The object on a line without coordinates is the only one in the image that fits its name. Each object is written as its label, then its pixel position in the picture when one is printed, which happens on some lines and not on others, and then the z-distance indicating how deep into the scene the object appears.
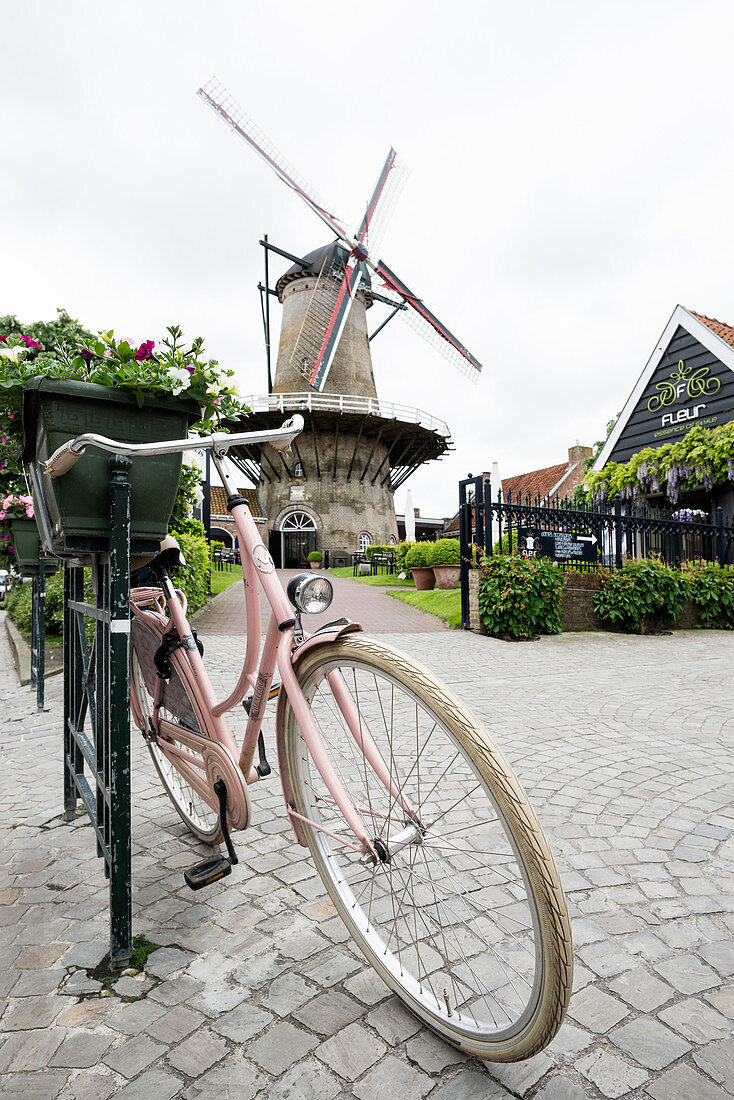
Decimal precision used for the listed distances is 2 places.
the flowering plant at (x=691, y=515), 14.22
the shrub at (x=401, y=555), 18.86
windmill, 27.00
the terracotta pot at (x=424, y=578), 15.77
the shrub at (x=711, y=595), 11.41
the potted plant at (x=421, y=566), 15.80
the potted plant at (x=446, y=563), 14.46
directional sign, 10.23
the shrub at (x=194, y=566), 9.09
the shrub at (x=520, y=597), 9.53
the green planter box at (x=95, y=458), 1.70
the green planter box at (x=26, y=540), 5.53
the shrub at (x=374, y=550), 24.79
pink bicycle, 1.26
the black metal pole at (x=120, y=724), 1.72
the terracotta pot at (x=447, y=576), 14.41
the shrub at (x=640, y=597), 10.37
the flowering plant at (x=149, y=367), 1.79
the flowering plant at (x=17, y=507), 5.58
